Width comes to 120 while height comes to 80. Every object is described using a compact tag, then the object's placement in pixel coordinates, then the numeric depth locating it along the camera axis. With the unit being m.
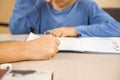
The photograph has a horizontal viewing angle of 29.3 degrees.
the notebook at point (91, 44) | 0.88
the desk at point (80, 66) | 0.66
